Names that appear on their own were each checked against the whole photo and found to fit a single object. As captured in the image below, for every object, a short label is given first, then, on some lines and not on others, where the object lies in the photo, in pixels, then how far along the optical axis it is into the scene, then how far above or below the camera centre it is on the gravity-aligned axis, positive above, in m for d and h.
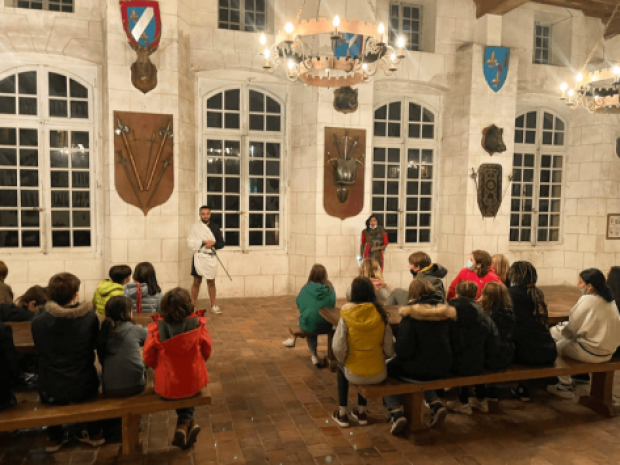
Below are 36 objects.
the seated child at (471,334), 3.20 -0.85
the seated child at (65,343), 2.67 -0.81
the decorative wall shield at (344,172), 7.28 +0.52
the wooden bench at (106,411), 2.58 -1.18
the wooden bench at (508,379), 3.06 -1.17
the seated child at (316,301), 4.21 -0.85
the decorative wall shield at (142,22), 6.24 +2.38
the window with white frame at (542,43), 9.20 +3.22
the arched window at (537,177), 8.99 +0.62
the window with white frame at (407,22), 8.35 +3.26
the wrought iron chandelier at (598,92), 5.41 +1.45
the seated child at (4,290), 3.79 -0.73
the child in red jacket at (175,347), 2.79 -0.85
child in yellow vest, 3.07 -0.85
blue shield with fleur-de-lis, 7.98 +2.40
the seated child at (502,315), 3.34 -0.76
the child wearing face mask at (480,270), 4.11 -0.55
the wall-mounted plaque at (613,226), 8.80 -0.28
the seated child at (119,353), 2.83 -0.91
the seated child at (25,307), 3.59 -0.82
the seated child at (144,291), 4.05 -0.76
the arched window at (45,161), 6.58 +0.56
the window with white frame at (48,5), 6.67 +2.76
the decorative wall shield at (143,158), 6.36 +0.60
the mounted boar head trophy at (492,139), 7.99 +1.17
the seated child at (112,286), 3.77 -0.68
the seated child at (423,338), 3.04 -0.84
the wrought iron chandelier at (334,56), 3.94 +1.41
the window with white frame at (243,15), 7.48 +3.00
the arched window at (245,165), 7.41 +0.63
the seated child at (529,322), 3.42 -0.82
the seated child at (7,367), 2.69 -0.95
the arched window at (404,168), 8.20 +0.68
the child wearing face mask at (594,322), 3.46 -0.83
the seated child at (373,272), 4.14 -0.57
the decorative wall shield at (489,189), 8.02 +0.33
